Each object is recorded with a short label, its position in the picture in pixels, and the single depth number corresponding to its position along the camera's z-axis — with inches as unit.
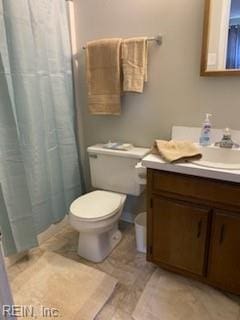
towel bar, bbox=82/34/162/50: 67.6
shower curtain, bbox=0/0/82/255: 61.4
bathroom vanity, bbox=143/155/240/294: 51.2
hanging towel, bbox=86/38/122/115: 70.9
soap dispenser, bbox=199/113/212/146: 64.6
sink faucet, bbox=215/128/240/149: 61.8
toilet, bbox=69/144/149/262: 66.5
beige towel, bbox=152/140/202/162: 54.3
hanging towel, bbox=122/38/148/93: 68.0
